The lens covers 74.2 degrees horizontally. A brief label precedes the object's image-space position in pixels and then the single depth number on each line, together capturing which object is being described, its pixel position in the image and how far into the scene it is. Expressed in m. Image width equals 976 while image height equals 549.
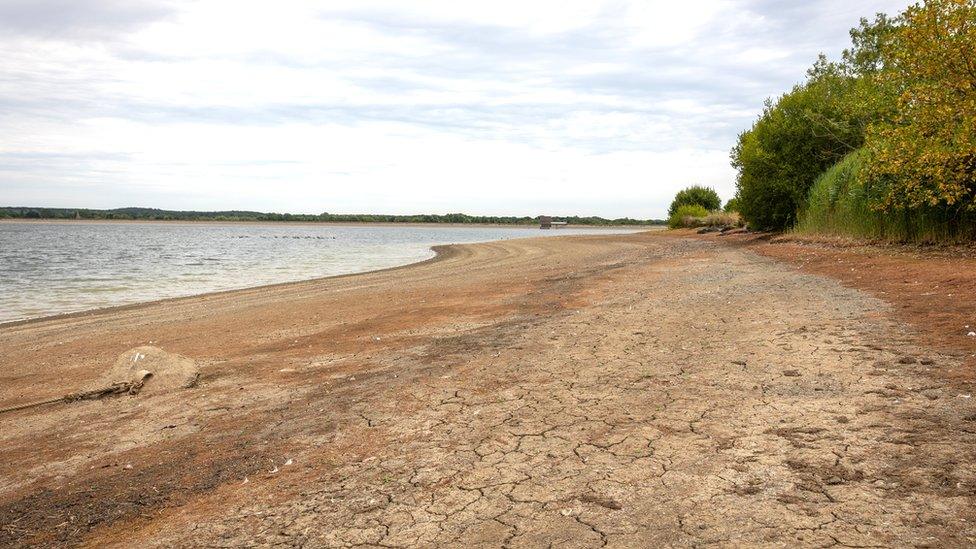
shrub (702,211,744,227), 50.31
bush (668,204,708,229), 62.85
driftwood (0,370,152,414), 7.08
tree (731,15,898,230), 28.21
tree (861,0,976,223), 13.50
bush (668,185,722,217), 71.75
